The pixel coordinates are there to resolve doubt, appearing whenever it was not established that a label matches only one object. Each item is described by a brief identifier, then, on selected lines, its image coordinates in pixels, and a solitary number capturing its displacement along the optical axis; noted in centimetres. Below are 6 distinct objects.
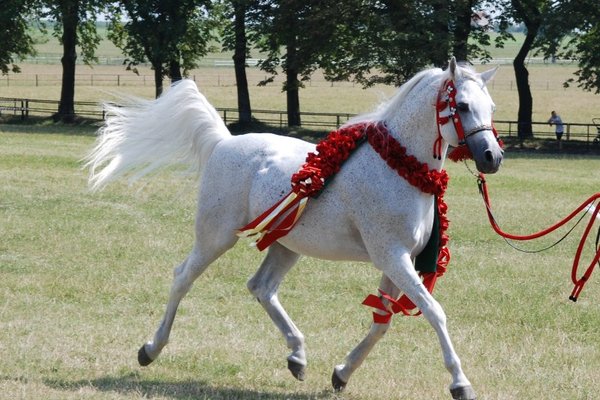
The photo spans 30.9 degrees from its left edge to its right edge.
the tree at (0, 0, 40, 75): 4878
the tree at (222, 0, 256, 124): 4753
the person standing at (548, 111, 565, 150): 4248
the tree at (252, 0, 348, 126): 4388
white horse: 714
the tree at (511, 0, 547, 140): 4581
